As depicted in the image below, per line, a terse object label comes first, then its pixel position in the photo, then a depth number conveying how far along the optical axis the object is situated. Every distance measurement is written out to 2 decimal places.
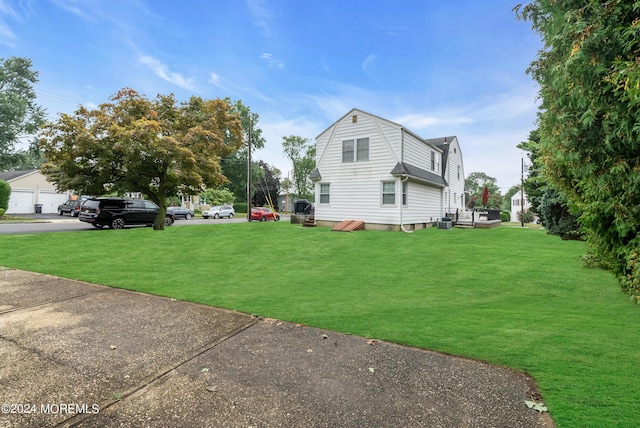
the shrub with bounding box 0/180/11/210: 24.92
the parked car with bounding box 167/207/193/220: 31.70
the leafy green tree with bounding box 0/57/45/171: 32.07
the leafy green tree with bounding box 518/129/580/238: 13.89
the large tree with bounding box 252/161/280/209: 54.41
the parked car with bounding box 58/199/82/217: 30.67
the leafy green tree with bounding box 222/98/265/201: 48.41
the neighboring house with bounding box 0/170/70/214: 33.47
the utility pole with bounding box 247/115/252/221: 25.62
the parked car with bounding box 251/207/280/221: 31.02
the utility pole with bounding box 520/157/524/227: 30.65
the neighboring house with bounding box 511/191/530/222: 53.18
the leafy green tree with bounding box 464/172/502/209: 78.81
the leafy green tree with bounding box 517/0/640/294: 3.35
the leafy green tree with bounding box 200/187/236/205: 44.00
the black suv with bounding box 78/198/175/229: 17.47
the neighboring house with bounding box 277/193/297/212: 64.19
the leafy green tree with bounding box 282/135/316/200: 60.06
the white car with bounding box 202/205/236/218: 34.00
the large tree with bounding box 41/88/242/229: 15.26
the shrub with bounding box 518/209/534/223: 39.32
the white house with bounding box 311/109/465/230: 16.03
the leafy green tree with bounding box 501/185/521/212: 71.81
